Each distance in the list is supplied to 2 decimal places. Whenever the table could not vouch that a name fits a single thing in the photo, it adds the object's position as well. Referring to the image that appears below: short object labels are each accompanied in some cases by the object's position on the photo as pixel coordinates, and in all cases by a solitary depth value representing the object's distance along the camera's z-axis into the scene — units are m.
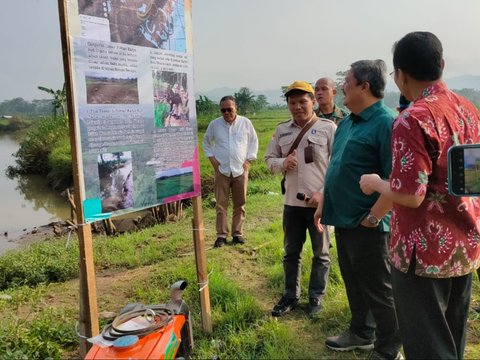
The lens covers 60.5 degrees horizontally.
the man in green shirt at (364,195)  2.25
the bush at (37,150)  21.98
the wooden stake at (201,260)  2.91
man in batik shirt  1.45
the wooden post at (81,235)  1.98
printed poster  2.10
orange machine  1.89
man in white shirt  5.34
